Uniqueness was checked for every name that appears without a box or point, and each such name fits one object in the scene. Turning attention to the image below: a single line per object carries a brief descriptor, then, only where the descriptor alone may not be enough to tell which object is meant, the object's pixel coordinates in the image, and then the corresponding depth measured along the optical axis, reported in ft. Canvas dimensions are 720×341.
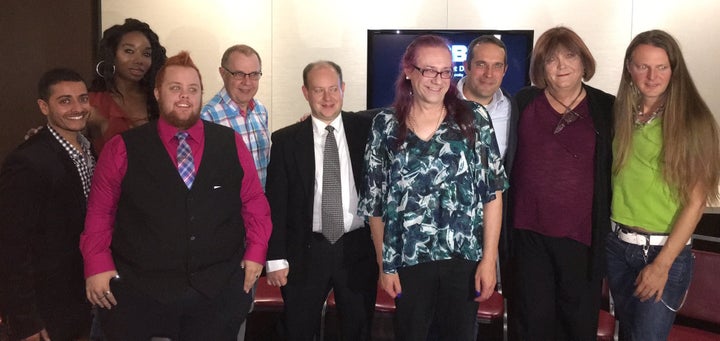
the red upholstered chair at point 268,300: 11.22
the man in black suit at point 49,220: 7.64
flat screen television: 16.24
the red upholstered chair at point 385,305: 10.95
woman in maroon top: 8.34
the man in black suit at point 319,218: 8.73
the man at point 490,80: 9.84
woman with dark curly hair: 10.30
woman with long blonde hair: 7.57
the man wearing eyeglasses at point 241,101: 10.52
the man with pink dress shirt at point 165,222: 7.44
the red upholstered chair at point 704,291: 9.73
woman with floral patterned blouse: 7.34
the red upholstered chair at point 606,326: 9.74
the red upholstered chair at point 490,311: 10.46
